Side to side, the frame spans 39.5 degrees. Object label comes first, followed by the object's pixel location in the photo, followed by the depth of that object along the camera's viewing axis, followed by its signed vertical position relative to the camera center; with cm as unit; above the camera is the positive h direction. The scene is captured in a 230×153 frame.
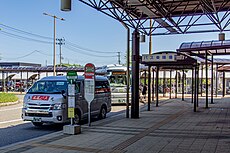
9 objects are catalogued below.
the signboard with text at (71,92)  1048 -39
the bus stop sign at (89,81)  1161 -3
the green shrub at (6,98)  2292 -130
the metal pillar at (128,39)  1494 +194
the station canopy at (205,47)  2086 +232
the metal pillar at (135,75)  1475 +24
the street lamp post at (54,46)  3494 +380
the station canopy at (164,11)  1311 +312
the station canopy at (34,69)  4382 +161
